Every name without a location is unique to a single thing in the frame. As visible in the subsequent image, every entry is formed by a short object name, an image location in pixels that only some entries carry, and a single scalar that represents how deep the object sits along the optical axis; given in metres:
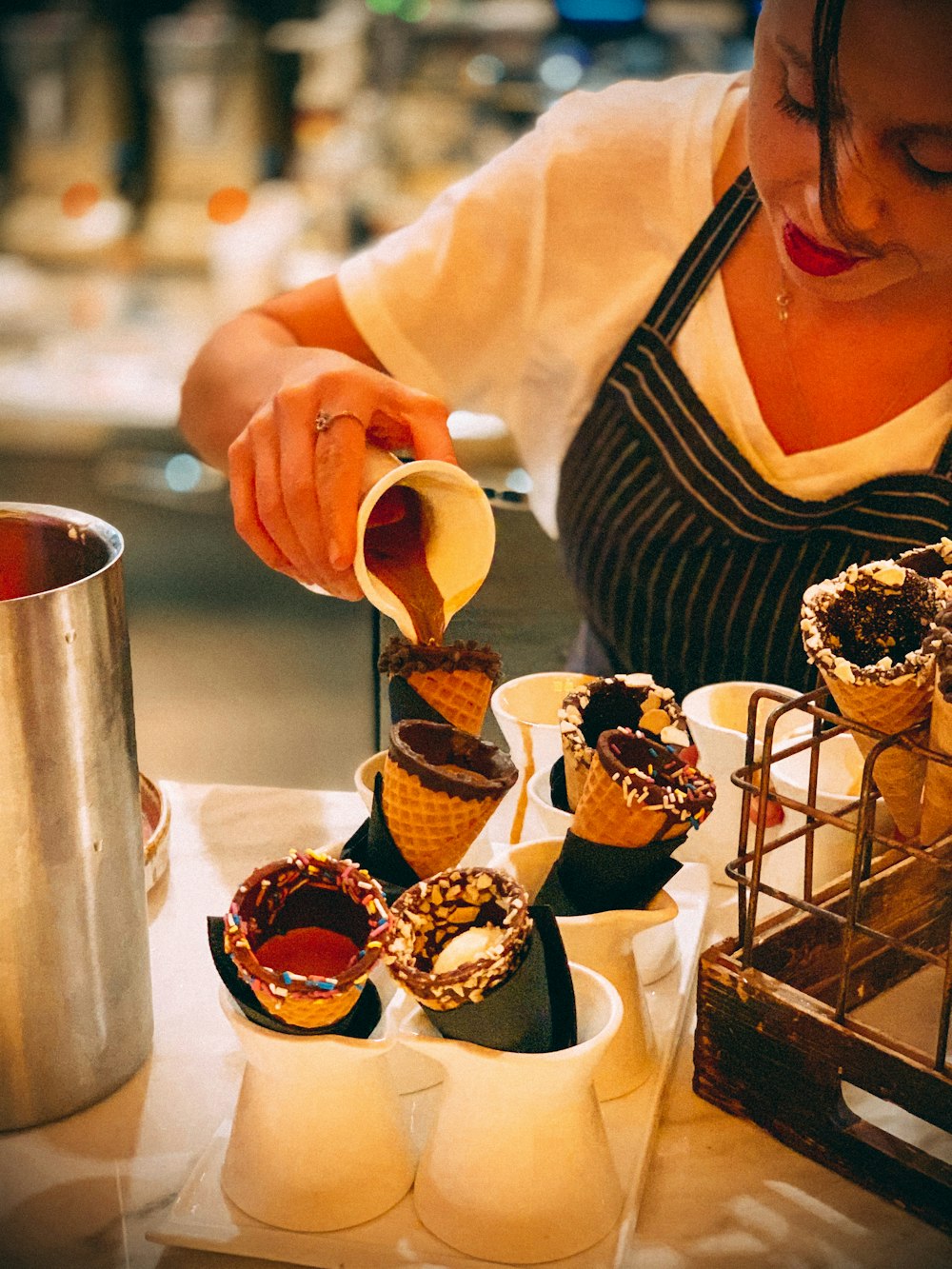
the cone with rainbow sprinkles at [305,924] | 0.82
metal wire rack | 0.91
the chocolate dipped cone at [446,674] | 1.11
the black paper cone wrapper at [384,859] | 1.01
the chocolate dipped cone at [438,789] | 0.94
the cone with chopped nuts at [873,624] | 0.96
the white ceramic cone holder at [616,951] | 0.96
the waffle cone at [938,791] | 0.91
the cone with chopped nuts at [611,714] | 1.02
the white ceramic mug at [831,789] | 1.12
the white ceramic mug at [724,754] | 1.20
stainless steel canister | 0.90
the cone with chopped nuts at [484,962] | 0.81
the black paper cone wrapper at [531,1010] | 0.83
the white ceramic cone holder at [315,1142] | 0.87
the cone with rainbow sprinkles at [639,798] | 0.91
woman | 1.62
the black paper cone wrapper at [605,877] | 0.95
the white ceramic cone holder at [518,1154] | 0.84
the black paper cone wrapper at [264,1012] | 0.86
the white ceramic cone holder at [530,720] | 1.20
